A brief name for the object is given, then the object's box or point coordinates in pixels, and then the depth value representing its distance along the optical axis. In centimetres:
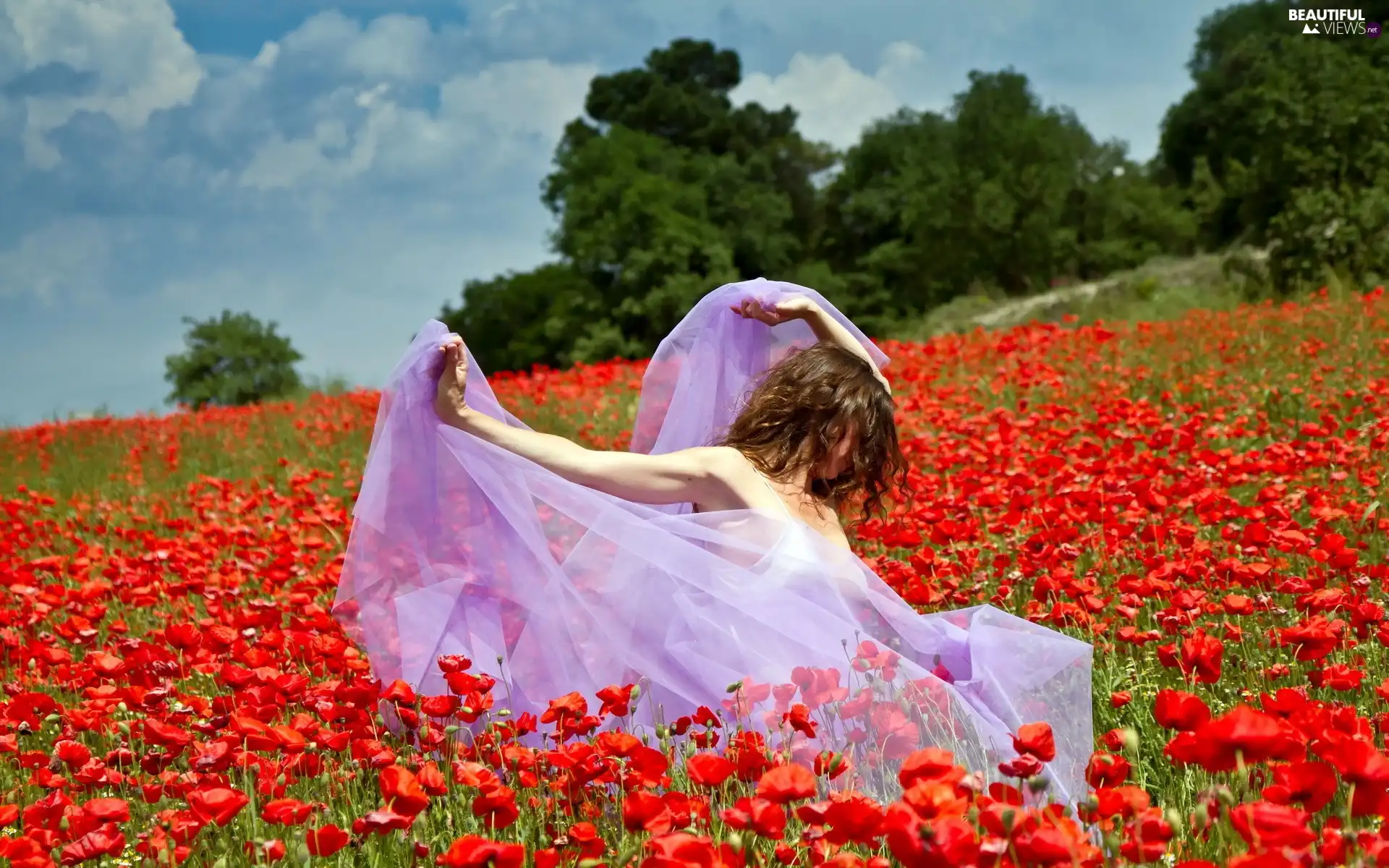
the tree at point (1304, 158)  1603
